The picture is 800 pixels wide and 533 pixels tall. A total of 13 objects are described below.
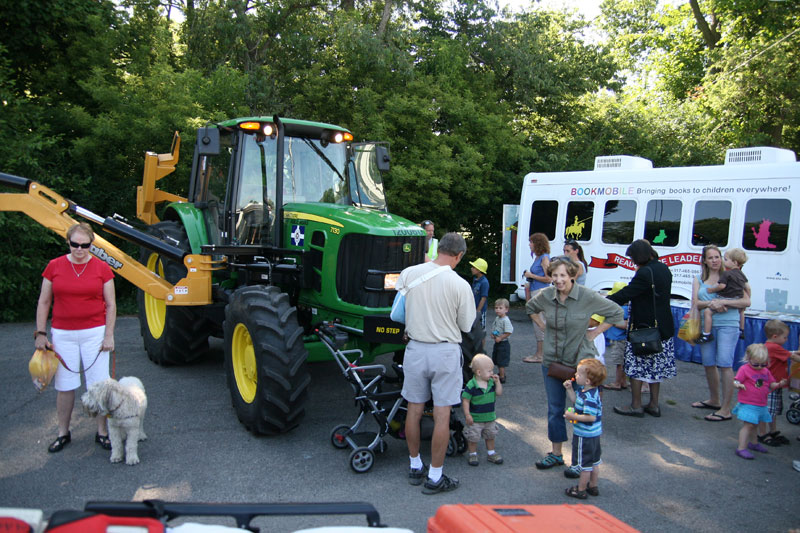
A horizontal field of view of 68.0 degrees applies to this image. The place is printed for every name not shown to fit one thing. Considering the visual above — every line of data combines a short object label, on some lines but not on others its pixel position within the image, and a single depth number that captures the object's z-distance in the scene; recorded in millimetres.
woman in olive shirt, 4633
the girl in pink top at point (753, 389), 5048
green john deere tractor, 4918
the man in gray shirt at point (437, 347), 4211
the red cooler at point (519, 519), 2031
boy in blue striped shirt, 4266
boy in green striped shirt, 4750
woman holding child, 6066
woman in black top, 5754
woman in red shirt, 4594
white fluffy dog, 4469
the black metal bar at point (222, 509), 1877
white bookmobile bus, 8602
